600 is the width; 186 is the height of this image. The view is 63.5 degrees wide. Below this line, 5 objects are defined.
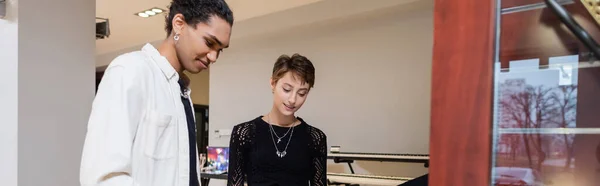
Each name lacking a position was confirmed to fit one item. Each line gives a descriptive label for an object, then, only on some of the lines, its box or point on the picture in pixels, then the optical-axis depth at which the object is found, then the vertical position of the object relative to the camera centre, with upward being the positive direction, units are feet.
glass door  2.18 -0.02
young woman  5.08 -0.64
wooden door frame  2.14 -0.02
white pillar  5.79 -0.09
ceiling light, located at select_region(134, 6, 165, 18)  14.21 +2.12
